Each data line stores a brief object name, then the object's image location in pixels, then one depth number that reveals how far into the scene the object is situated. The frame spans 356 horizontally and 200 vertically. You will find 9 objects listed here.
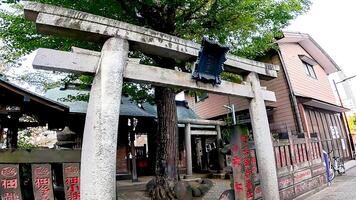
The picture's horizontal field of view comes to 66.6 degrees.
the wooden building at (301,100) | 14.52
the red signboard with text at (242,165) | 6.17
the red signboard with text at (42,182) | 4.14
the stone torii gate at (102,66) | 3.66
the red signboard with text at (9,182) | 3.90
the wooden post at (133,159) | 13.18
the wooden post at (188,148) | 14.07
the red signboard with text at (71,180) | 4.40
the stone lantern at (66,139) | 6.46
